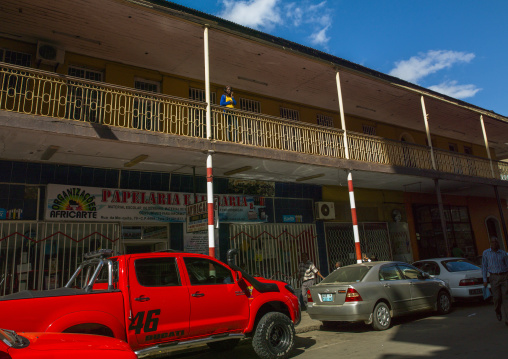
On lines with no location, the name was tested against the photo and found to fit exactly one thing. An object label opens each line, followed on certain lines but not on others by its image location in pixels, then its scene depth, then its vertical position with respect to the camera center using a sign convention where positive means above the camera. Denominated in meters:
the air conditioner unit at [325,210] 14.66 +2.12
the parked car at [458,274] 10.70 -0.39
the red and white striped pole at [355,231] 11.66 +1.02
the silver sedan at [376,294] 8.30 -0.67
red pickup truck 4.50 -0.37
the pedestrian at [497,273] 8.02 -0.31
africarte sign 9.80 +1.98
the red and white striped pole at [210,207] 8.82 +1.52
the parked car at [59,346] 2.58 -0.46
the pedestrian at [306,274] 11.55 -0.16
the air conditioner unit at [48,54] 10.16 +5.88
